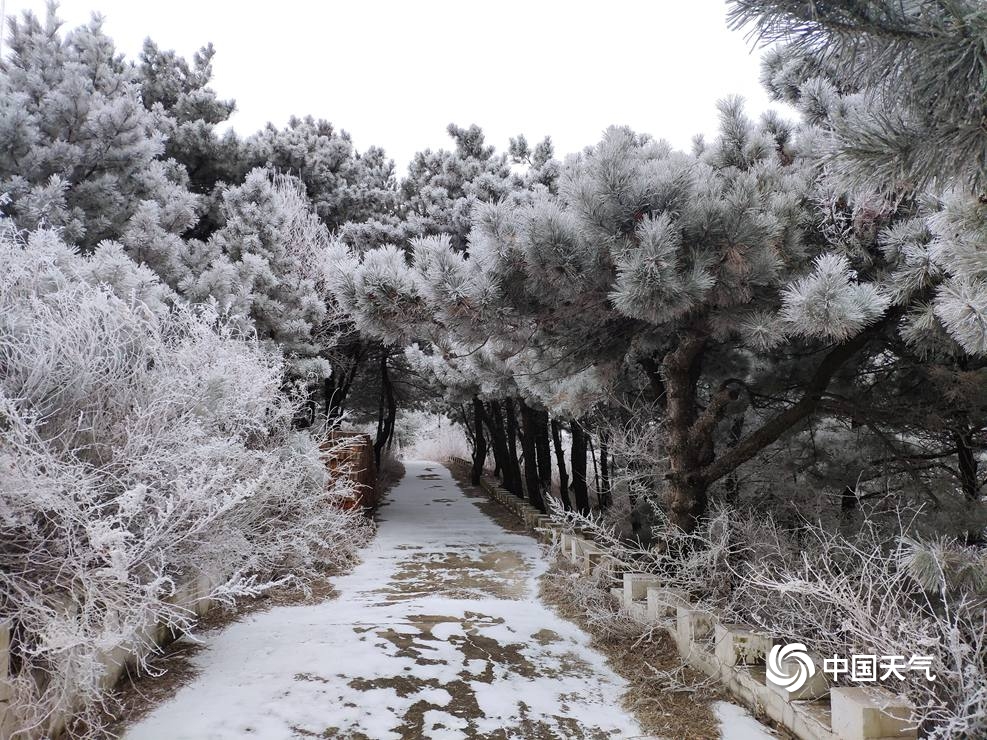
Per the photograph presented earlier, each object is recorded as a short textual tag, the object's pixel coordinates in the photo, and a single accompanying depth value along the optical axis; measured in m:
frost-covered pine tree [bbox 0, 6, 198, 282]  5.17
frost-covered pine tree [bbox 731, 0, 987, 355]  1.58
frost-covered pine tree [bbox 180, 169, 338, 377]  5.88
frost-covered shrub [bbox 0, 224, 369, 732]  2.25
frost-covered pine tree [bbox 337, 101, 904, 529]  3.08
